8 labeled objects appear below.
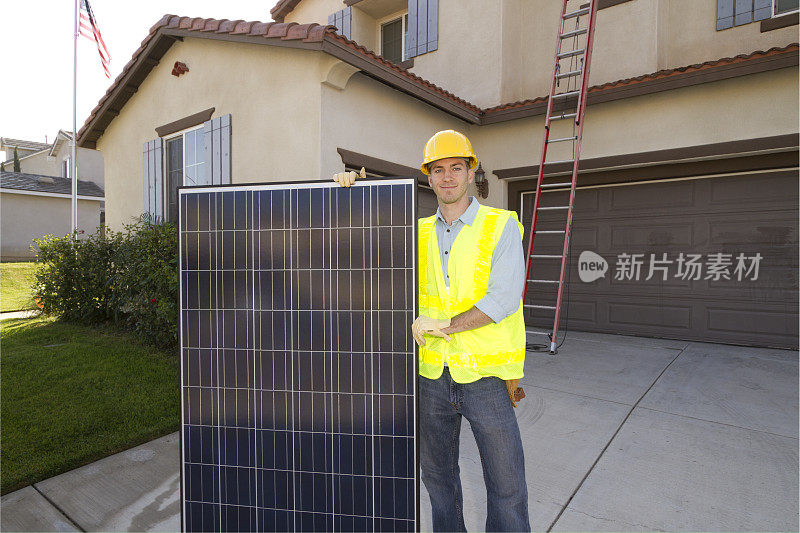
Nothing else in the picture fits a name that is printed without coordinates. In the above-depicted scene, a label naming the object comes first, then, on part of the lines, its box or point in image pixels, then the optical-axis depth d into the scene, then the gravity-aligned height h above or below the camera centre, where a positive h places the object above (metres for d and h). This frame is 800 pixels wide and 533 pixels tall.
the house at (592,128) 5.91 +1.96
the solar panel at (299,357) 1.84 -0.42
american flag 12.28 +6.31
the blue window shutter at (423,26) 9.05 +4.77
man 1.88 -0.34
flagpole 13.12 +4.62
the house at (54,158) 24.53 +6.34
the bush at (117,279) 6.41 -0.36
